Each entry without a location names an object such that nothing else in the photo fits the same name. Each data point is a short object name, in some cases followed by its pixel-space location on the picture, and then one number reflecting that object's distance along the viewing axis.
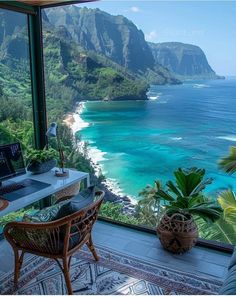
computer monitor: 2.71
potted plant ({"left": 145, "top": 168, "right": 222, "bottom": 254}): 2.66
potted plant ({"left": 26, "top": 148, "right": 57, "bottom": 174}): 2.95
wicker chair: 1.97
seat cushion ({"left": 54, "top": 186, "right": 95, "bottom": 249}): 2.02
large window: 2.95
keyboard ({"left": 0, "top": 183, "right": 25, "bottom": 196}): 2.49
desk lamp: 2.93
